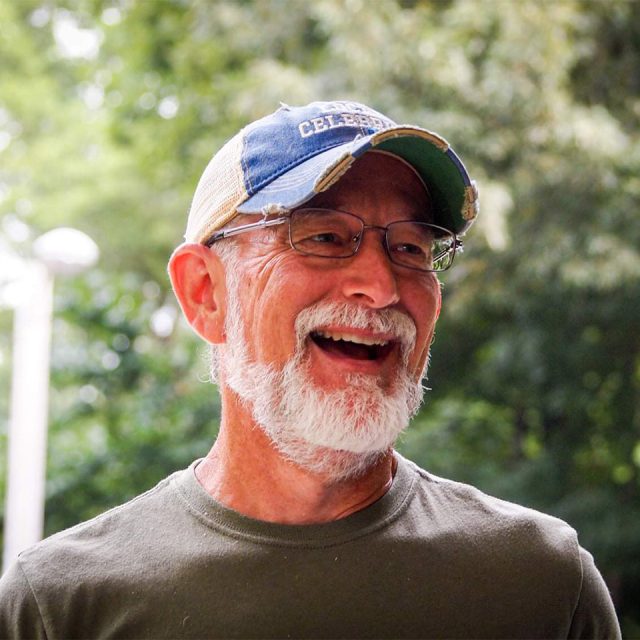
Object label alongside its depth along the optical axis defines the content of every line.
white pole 4.84
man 1.40
